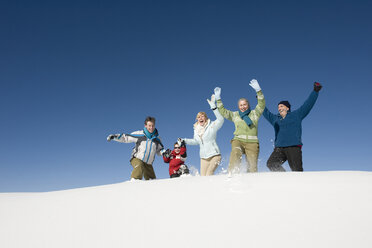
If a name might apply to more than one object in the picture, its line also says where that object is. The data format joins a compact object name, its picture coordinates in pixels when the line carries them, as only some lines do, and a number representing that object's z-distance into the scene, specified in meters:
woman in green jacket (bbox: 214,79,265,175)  4.84
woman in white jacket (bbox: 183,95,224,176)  5.53
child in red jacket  5.81
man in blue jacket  4.76
